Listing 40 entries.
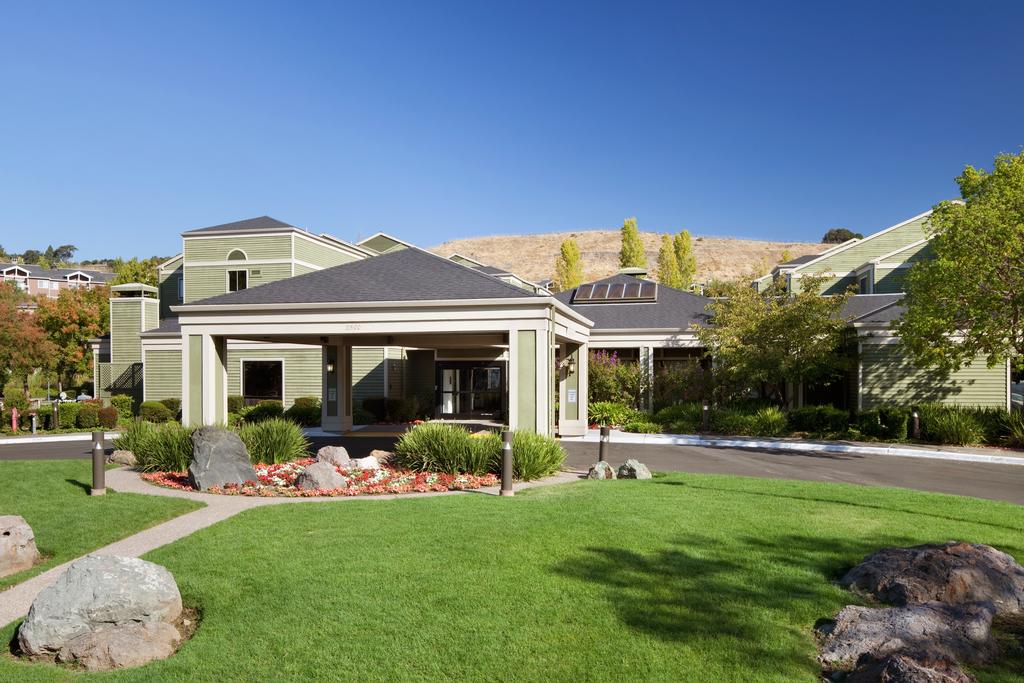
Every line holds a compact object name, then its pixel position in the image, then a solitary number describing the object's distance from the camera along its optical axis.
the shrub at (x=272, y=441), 15.17
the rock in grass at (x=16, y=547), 7.62
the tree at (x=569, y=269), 69.09
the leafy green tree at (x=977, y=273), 17.06
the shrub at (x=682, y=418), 24.34
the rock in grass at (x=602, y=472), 13.66
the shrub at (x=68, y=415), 26.67
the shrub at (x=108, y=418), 27.09
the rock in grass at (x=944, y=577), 6.22
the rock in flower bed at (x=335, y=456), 14.67
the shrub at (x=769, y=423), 23.34
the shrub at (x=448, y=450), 13.61
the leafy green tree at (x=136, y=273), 55.56
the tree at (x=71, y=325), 43.50
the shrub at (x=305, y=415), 27.98
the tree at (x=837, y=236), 120.69
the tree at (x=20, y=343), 31.78
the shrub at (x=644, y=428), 24.02
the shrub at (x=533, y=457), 13.47
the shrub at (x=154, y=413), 28.41
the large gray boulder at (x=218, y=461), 12.45
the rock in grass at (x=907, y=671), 4.18
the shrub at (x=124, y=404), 29.89
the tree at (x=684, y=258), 75.81
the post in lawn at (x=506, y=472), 11.71
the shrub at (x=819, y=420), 22.73
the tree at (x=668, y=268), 70.69
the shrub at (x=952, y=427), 20.61
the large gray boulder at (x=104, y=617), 5.46
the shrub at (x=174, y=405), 29.66
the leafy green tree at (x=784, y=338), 23.72
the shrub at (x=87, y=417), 26.61
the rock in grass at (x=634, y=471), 13.72
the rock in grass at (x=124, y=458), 15.37
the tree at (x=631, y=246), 68.75
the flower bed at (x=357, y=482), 12.21
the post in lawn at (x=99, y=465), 11.75
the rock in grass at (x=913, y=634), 5.07
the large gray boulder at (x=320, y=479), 12.33
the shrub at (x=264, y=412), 27.56
